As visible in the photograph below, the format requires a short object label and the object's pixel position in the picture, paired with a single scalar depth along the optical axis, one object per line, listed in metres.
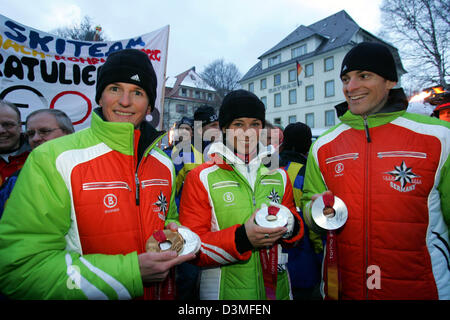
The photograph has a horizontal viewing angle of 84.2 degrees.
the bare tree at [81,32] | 22.00
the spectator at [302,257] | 2.77
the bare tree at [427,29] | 18.51
